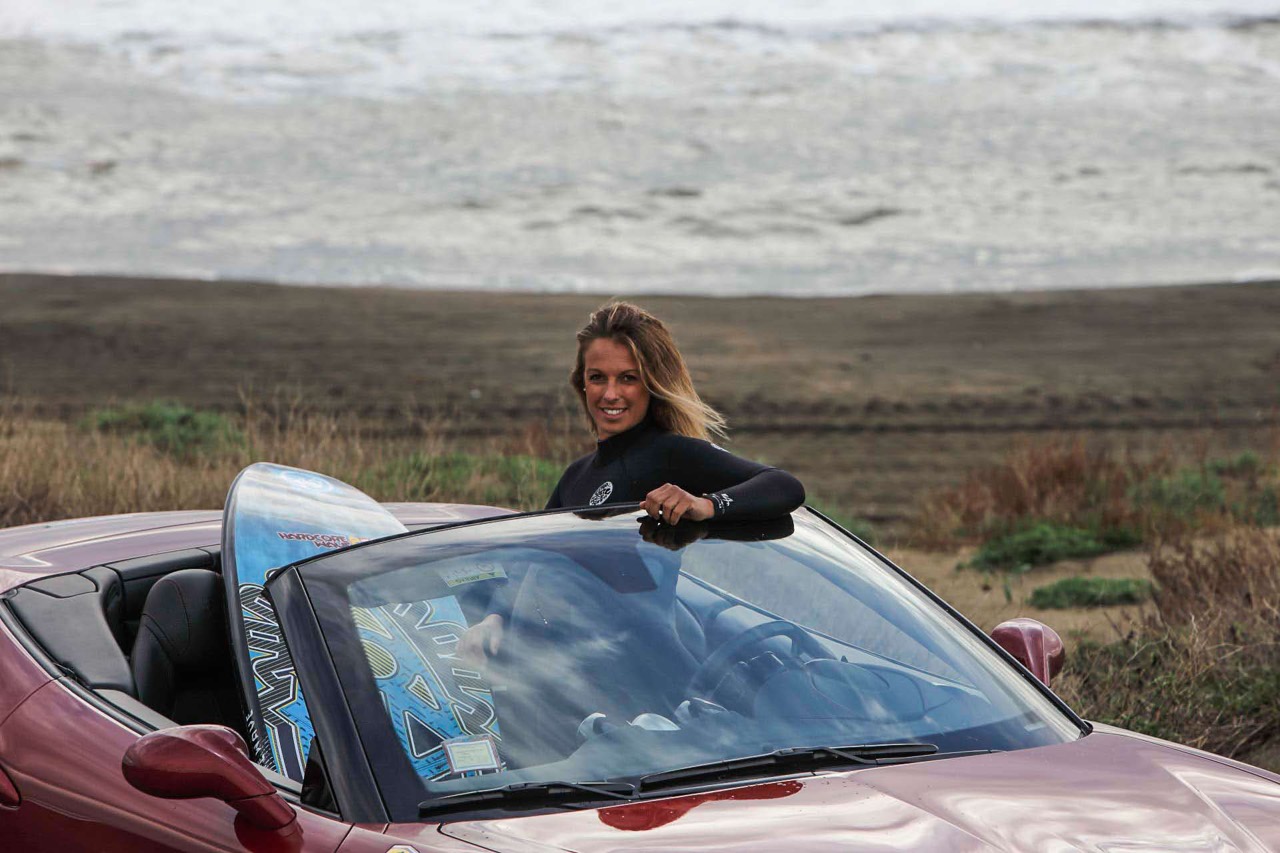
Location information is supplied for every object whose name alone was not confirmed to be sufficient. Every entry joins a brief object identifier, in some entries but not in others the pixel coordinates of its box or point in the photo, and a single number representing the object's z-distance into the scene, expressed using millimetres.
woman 7750
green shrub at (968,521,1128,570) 19844
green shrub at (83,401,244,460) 21703
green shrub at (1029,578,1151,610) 17016
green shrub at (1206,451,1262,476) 24344
